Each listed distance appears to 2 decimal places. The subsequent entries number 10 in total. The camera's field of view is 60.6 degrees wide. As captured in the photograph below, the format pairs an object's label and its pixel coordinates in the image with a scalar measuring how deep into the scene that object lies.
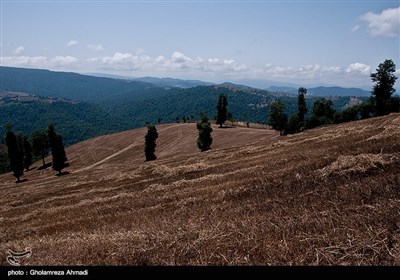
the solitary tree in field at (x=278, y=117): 132.62
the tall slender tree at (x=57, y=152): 106.06
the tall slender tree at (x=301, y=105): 136.80
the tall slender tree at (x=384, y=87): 101.75
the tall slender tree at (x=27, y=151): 141.25
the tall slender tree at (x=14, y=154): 102.41
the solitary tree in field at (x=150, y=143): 112.62
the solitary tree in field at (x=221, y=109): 146.12
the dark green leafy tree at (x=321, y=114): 139.62
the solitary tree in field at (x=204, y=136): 113.88
